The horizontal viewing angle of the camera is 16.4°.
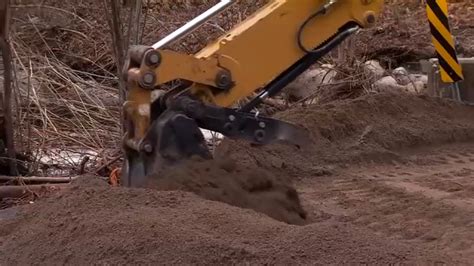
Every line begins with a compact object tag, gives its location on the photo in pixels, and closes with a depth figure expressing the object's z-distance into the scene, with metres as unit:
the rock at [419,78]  19.74
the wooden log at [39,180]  13.63
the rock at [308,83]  19.52
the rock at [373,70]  19.57
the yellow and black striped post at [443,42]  15.58
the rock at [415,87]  18.54
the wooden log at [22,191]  13.05
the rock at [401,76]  20.14
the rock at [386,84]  18.63
